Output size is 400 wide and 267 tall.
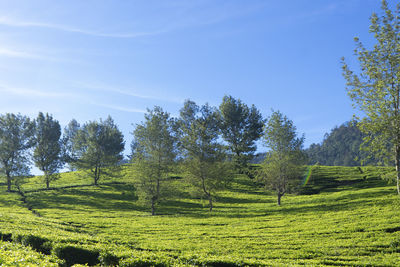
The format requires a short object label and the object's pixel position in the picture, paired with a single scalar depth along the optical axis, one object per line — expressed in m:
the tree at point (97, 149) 76.99
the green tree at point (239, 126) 85.25
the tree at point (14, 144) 67.31
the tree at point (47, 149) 73.50
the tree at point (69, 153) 79.21
